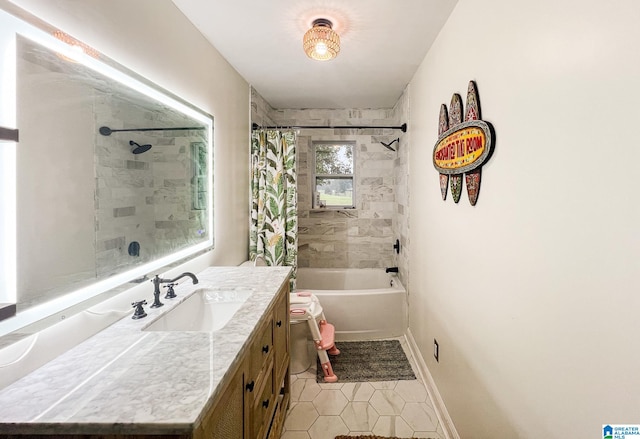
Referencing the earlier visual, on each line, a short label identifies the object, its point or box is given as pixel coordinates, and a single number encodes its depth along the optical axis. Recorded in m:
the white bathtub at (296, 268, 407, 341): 2.86
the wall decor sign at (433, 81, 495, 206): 1.30
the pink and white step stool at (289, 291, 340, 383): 2.29
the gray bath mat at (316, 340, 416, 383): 2.31
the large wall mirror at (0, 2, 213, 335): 0.81
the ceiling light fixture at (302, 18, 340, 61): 1.73
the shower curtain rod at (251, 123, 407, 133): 2.93
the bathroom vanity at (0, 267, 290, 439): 0.65
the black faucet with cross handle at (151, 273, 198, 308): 1.29
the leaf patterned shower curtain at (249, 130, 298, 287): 2.83
